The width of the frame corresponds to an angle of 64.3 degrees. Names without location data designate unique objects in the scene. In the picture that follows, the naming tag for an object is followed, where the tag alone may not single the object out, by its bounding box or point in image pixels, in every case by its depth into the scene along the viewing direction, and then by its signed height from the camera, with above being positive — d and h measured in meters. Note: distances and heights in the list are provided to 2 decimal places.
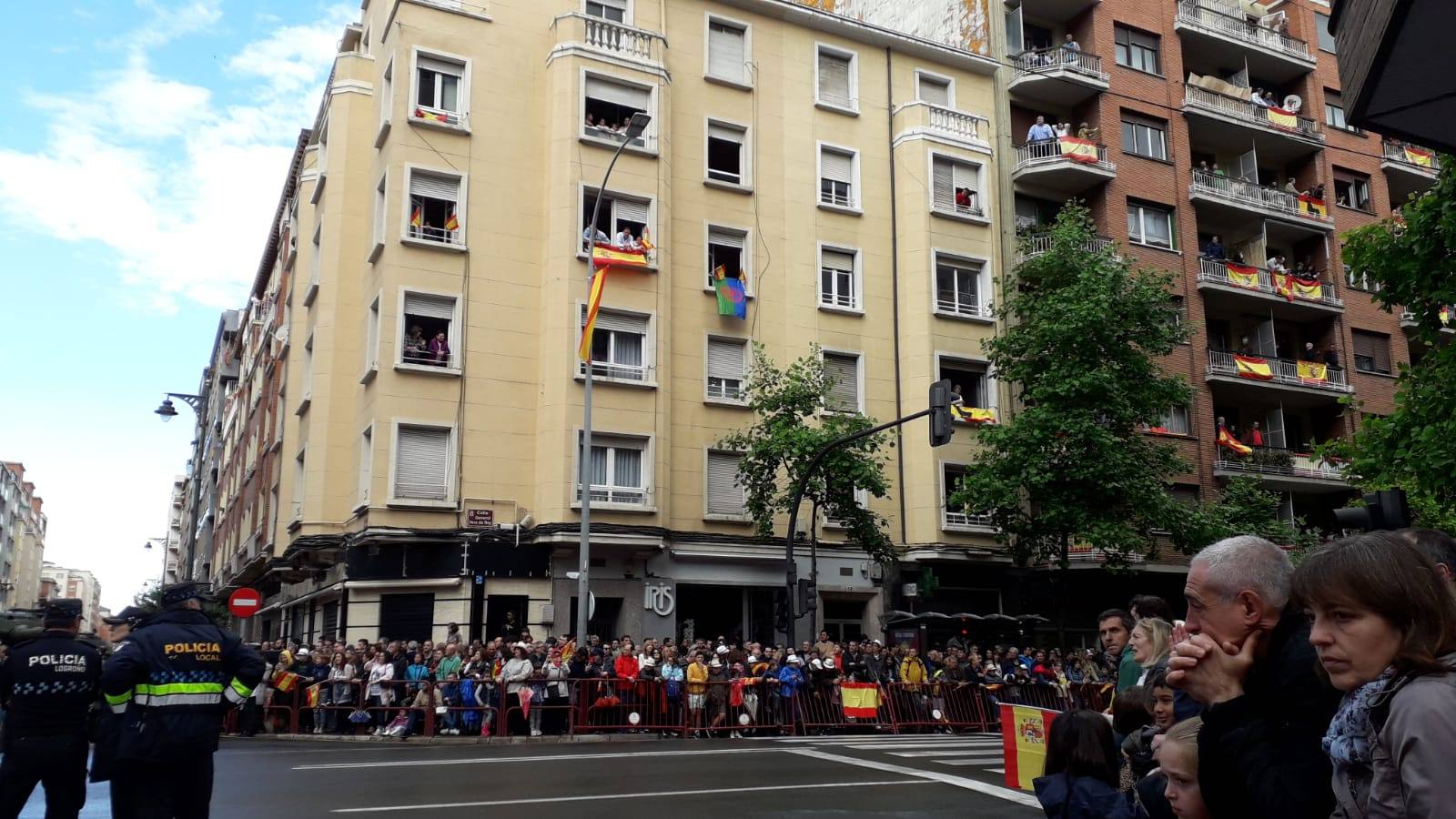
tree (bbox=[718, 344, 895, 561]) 25.45 +3.63
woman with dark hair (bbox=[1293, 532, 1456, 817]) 2.49 -0.09
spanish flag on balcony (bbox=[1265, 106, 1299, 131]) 36.41 +15.69
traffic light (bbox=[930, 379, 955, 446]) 21.27 +3.77
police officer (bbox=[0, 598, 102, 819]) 7.69 -0.66
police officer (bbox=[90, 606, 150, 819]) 7.09 -0.90
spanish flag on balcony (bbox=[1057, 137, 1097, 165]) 32.50 +13.08
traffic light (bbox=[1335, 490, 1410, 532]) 7.20 +0.70
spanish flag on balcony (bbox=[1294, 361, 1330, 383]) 34.88 +7.47
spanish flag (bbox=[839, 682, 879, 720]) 20.62 -1.36
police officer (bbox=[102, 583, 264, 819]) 7.07 -0.48
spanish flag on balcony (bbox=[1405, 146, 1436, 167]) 39.44 +15.69
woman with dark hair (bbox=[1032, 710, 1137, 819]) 4.92 -0.65
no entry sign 26.27 +0.42
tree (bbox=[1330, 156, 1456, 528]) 16.58 +4.10
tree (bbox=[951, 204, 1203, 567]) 26.19 +4.62
